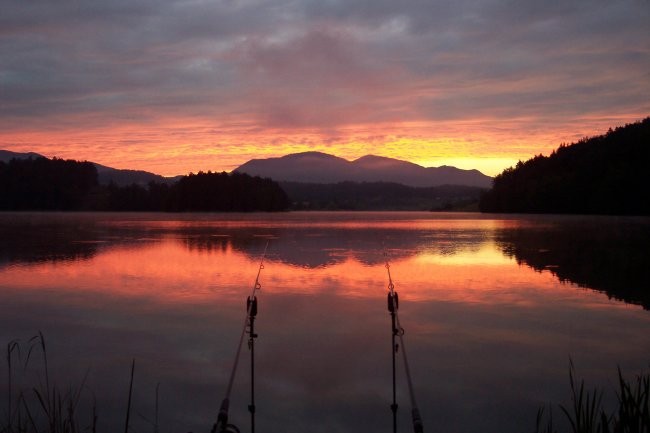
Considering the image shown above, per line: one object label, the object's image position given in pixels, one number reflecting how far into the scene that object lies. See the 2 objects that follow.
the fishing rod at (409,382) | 4.41
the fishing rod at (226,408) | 4.47
